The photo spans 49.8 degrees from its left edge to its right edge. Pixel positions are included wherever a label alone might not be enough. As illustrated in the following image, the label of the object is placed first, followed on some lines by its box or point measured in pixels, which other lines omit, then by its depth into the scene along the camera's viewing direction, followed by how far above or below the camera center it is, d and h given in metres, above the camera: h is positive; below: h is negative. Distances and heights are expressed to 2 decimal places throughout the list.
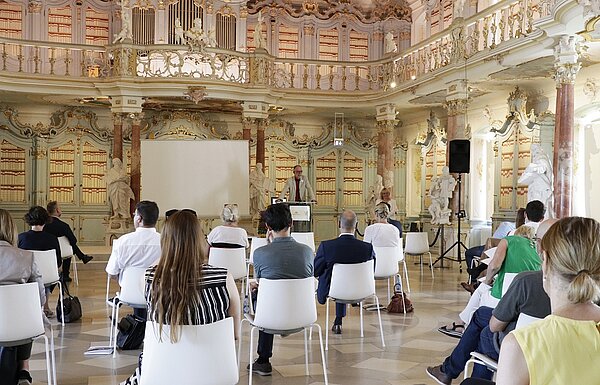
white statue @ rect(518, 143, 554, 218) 10.88 +0.13
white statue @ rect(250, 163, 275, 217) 15.27 -0.10
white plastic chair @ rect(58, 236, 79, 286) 8.68 -0.87
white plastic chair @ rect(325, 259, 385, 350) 5.75 -0.87
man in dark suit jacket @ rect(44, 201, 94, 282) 8.38 -0.60
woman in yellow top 1.76 -0.40
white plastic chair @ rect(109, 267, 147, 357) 5.19 -0.84
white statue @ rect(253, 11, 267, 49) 15.62 +3.63
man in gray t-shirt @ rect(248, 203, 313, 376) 4.66 -0.50
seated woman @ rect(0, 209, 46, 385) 4.05 -0.52
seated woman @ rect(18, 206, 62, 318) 6.53 -0.55
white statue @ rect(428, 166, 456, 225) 13.12 -0.25
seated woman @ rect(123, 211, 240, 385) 2.99 -0.45
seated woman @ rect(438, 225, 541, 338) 4.68 -0.57
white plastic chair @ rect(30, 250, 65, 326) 6.16 -0.79
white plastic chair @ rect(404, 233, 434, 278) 10.65 -0.96
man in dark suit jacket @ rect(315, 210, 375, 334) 6.01 -0.65
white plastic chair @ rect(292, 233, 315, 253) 8.05 -0.66
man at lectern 14.00 -0.11
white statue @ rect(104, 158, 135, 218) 14.62 -0.16
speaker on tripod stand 11.89 +0.55
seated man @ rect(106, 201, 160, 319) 5.12 -0.49
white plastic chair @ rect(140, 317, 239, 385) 3.02 -0.81
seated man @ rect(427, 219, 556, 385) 3.26 -0.79
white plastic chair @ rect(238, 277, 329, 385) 4.40 -0.83
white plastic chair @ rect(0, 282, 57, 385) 3.88 -0.80
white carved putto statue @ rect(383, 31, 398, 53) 15.70 +3.44
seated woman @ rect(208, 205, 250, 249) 7.73 -0.59
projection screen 14.80 +0.25
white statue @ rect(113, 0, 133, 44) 14.78 +3.64
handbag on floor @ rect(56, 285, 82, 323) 6.93 -1.37
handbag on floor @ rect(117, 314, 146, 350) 5.69 -1.31
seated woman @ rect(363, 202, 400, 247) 7.36 -0.54
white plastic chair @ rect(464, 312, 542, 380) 3.22 -0.87
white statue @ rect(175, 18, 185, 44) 14.89 +3.49
